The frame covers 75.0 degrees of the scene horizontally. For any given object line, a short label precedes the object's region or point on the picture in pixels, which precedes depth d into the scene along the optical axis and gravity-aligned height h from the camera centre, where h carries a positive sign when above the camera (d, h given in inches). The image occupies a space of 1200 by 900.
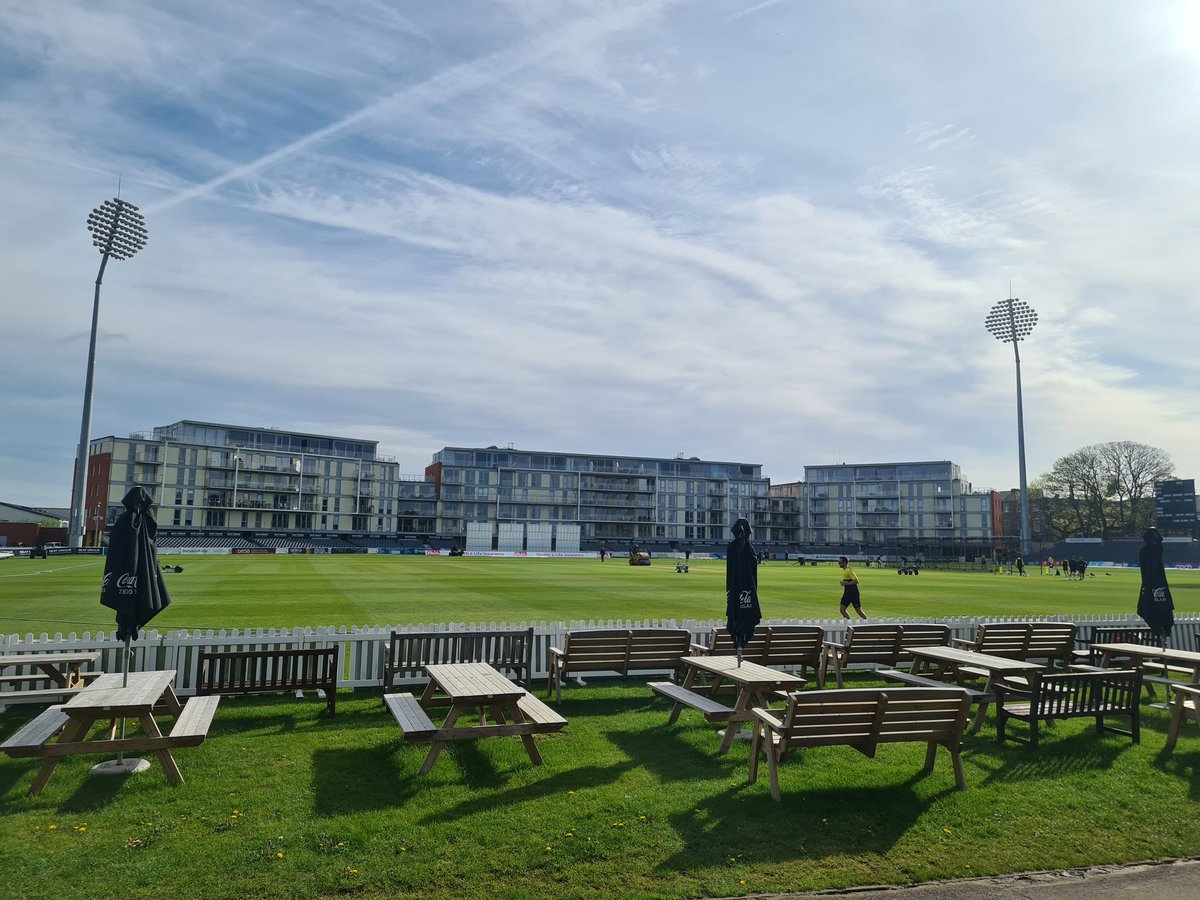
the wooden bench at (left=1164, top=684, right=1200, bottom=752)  355.9 -80.6
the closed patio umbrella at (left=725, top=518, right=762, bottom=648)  375.6 -35.8
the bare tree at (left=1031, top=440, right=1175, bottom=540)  3740.2 +195.7
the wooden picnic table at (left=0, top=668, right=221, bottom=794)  267.3 -77.2
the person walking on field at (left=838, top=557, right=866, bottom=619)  797.2 -67.7
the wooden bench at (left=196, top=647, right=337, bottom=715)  389.1 -79.5
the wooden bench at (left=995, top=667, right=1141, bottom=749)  346.9 -76.1
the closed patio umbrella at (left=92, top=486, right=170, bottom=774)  325.4 -24.5
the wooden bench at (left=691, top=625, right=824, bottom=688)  449.4 -71.3
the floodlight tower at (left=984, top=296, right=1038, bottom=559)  3203.7 +857.8
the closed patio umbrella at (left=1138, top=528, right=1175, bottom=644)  516.1 -43.1
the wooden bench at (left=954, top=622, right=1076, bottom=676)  499.8 -72.5
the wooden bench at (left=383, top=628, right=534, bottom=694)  430.6 -73.8
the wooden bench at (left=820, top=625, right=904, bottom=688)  477.7 -74.4
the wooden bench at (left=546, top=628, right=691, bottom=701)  432.8 -72.9
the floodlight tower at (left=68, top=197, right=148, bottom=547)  2349.9 +906.9
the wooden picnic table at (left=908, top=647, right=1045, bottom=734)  383.2 -72.2
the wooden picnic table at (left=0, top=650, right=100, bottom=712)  364.2 -81.1
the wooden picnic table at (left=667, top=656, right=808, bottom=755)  328.5 -68.1
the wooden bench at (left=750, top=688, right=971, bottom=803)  269.6 -68.6
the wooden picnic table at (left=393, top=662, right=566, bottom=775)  290.4 -76.7
